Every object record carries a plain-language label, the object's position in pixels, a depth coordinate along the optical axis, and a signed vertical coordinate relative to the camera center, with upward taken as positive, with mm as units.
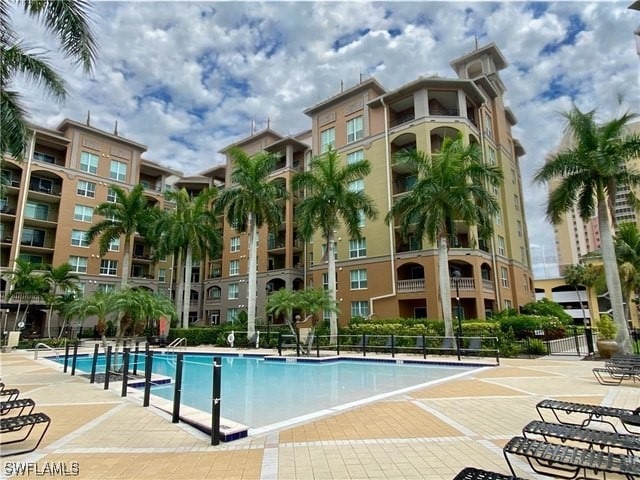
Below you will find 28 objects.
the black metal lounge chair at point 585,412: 5527 -1380
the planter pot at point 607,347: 15516 -1241
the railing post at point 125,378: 9766 -1400
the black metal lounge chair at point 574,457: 3537 -1347
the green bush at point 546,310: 30906 +566
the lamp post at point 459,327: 17891 -412
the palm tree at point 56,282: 31803 +3362
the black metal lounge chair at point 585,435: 4150 -1350
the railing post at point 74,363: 13964 -1469
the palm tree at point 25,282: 30000 +3148
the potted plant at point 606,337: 15648 -873
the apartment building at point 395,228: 29375 +8952
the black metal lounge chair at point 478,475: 3123 -1288
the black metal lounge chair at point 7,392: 7360 -1306
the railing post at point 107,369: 10977 -1330
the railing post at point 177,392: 7172 -1316
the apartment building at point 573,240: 81319 +16803
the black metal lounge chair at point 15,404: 6000 -1267
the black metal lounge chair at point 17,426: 5109 -1349
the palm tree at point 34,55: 9625 +7391
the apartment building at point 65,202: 35719 +11853
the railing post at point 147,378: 8570 -1244
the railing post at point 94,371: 12281 -1559
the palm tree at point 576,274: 43094 +4957
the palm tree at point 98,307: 14148 +565
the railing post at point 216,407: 5777 -1270
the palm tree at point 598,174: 15492 +5936
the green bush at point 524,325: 22156 -465
